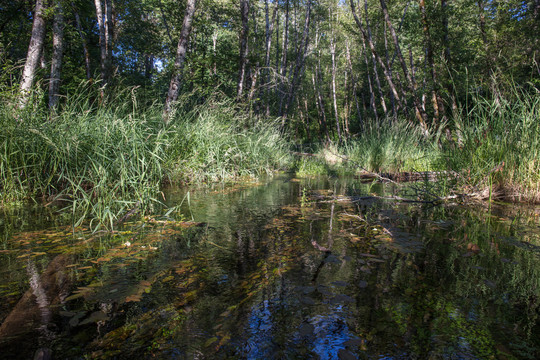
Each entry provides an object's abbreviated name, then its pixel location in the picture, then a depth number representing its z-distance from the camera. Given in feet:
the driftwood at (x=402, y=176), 18.61
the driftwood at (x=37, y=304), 3.51
